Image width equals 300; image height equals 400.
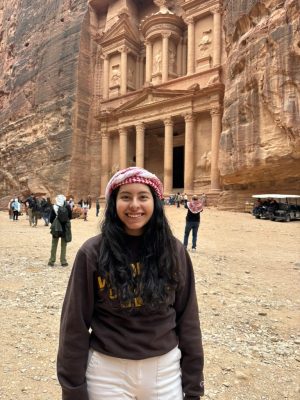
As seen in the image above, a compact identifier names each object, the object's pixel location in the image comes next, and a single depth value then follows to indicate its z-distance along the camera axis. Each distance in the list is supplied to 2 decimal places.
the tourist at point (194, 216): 8.74
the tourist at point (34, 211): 16.20
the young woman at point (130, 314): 1.49
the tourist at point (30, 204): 16.15
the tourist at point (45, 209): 17.33
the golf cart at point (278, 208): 17.56
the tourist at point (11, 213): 20.66
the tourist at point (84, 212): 20.36
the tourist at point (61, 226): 6.95
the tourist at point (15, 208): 19.22
